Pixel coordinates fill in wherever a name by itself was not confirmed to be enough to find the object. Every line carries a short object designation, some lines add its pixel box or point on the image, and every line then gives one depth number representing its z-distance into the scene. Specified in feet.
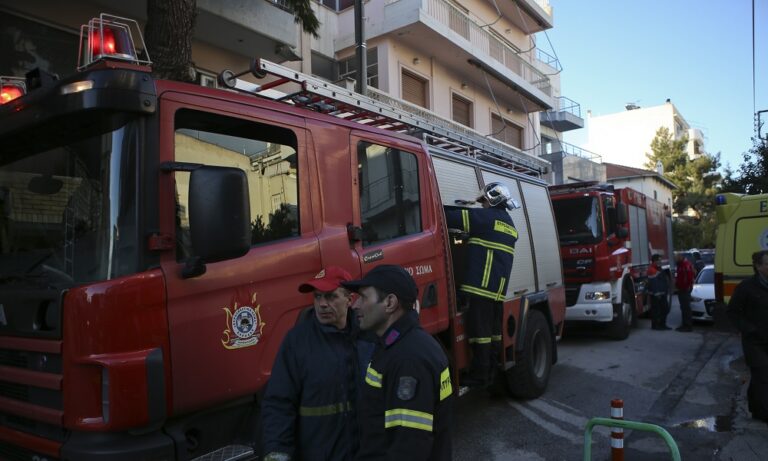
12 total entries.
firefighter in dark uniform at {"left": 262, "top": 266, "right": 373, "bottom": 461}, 7.43
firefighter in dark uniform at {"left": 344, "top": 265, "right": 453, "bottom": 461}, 6.02
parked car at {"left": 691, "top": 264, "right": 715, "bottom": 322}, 38.09
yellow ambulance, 24.87
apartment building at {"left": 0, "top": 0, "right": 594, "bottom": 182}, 25.43
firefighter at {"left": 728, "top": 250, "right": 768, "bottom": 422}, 17.35
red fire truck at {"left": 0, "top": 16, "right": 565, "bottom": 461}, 7.91
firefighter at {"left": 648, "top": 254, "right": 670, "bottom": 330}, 37.70
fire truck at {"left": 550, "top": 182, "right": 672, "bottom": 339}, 31.86
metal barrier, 9.98
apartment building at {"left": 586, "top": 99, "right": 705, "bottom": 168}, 191.93
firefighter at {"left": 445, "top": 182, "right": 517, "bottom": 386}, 15.40
